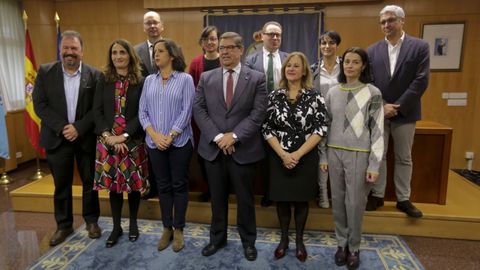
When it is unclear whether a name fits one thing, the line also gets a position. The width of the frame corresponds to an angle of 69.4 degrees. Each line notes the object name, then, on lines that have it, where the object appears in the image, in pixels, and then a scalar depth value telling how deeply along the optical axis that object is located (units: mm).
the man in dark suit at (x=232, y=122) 2451
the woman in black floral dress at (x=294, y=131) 2443
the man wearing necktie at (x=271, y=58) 3072
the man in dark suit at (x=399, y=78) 2758
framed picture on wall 5039
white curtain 5328
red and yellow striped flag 4371
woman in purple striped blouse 2592
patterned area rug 2590
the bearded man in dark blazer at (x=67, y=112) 2738
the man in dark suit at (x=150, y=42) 3221
